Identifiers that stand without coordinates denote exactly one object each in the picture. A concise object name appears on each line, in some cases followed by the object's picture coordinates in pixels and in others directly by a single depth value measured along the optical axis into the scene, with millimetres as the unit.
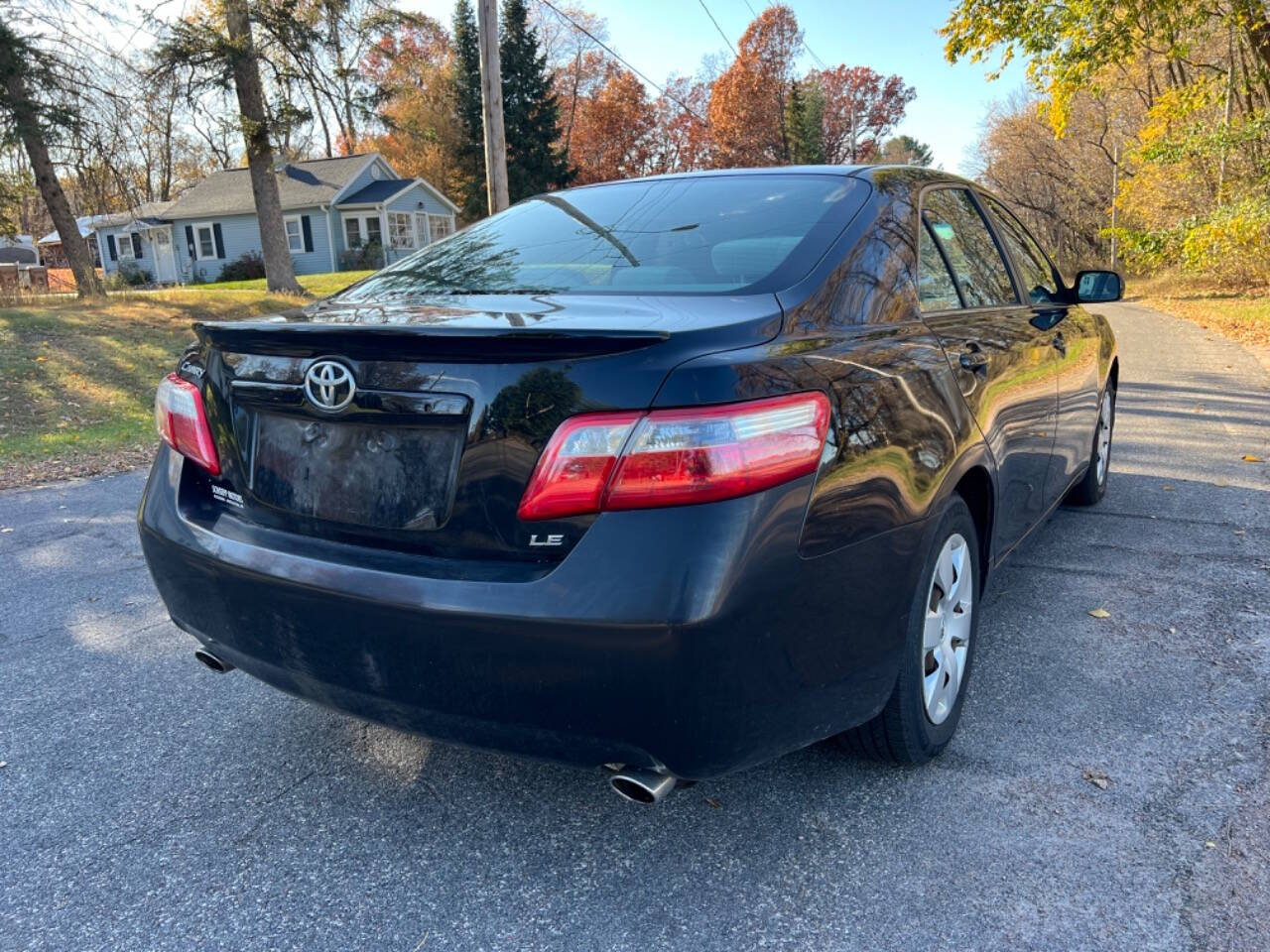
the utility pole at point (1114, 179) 33391
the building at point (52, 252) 56344
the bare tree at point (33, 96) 14859
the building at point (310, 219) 35750
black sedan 1801
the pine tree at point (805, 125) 55000
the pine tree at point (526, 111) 39031
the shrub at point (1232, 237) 15742
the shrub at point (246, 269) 34875
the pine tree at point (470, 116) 39844
